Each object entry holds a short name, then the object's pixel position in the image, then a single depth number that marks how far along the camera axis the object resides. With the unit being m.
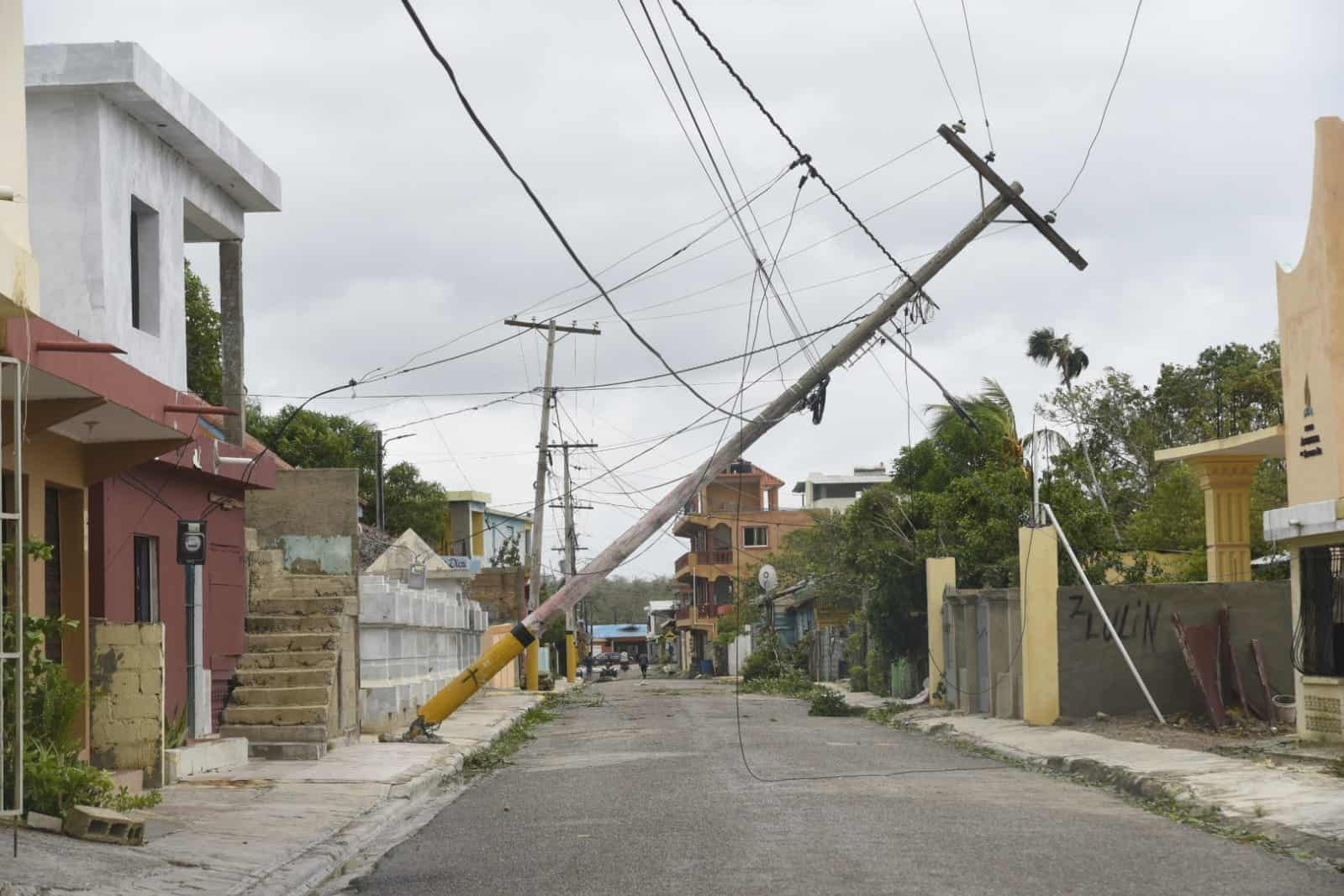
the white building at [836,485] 98.56
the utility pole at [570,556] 64.00
